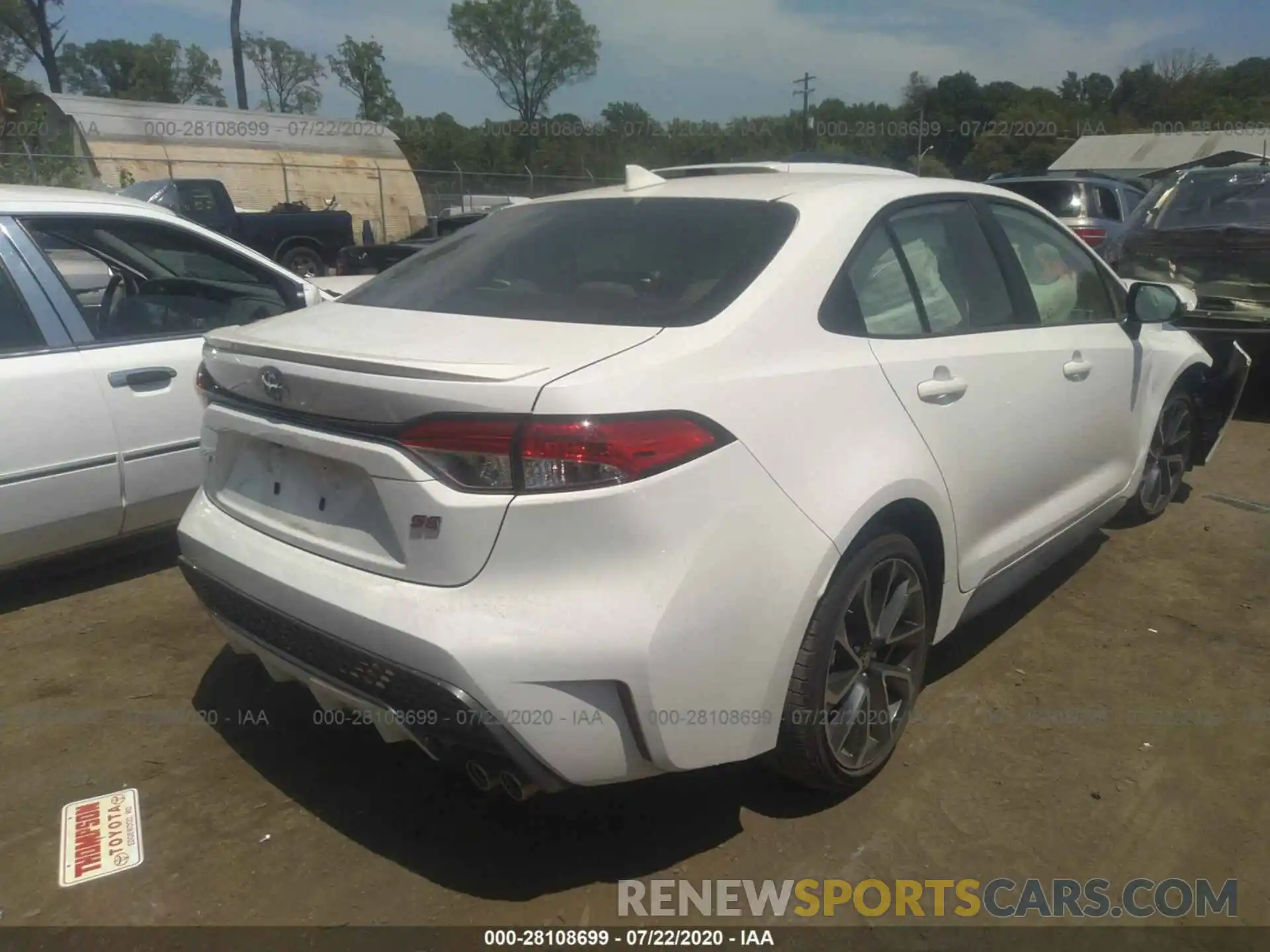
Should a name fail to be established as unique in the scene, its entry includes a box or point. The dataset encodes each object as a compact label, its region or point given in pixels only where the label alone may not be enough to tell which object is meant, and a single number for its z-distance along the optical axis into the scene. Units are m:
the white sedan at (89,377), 3.61
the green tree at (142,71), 68.38
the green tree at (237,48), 33.09
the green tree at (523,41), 64.62
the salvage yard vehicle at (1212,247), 6.76
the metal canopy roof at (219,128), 25.64
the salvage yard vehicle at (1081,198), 11.38
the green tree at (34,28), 47.47
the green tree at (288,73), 63.81
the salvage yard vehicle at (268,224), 15.63
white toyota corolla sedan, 2.02
